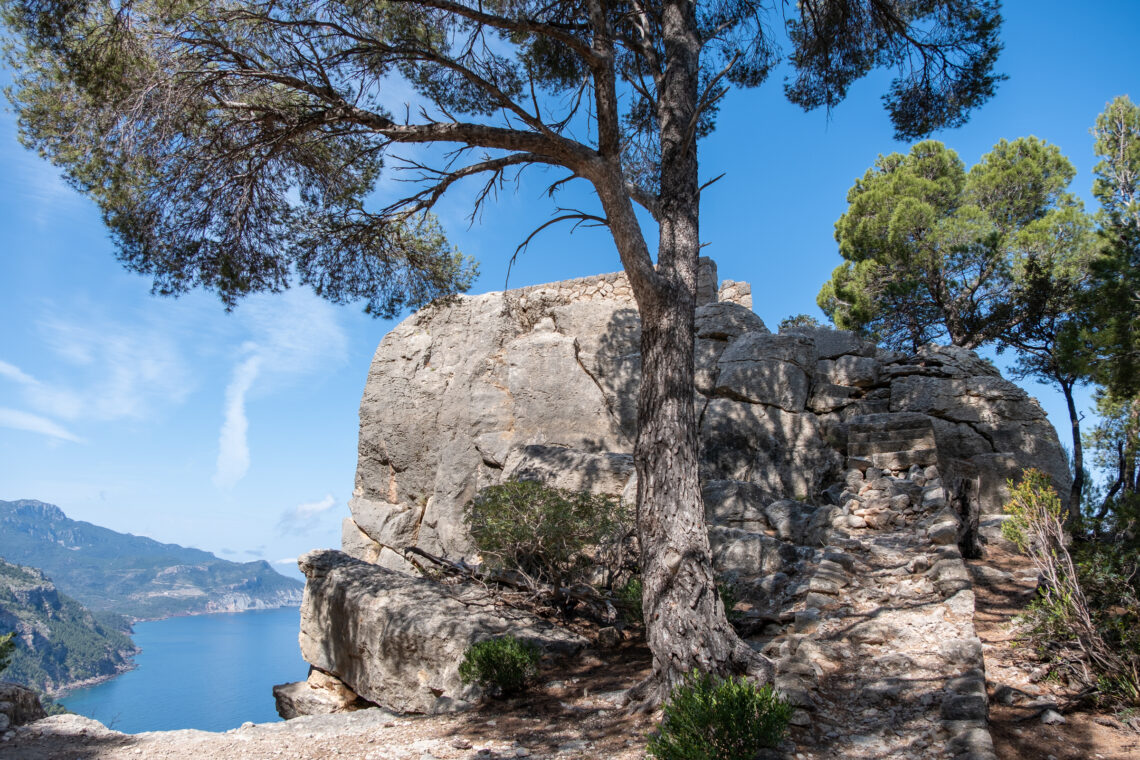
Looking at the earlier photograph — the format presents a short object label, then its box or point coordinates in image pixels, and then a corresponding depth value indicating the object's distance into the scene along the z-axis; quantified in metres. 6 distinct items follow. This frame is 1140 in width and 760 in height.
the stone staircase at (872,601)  3.23
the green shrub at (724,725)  2.83
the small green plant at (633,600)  5.71
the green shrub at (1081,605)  3.50
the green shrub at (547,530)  6.06
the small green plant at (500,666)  4.93
